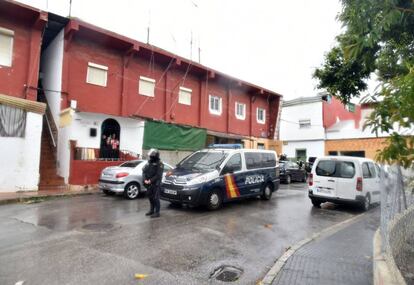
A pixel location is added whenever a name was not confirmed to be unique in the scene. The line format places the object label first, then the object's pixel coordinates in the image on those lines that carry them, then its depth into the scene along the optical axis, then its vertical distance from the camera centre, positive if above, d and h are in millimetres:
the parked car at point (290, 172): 20812 -454
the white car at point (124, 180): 11781 -704
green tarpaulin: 17203 +1419
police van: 9359 -441
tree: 2303 +1650
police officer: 8742 -464
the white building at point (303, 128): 31625 +3803
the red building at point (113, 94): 14766 +3582
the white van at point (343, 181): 10500 -480
